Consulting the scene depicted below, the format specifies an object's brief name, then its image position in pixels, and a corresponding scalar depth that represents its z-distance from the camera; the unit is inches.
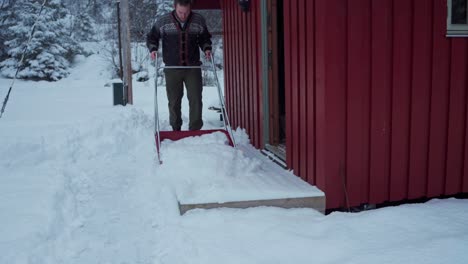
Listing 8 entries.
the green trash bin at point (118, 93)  491.8
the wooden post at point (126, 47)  465.6
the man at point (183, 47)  245.3
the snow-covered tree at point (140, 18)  1158.3
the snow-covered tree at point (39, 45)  962.2
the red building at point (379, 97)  151.3
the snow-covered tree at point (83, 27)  1293.1
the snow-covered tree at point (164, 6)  1250.6
